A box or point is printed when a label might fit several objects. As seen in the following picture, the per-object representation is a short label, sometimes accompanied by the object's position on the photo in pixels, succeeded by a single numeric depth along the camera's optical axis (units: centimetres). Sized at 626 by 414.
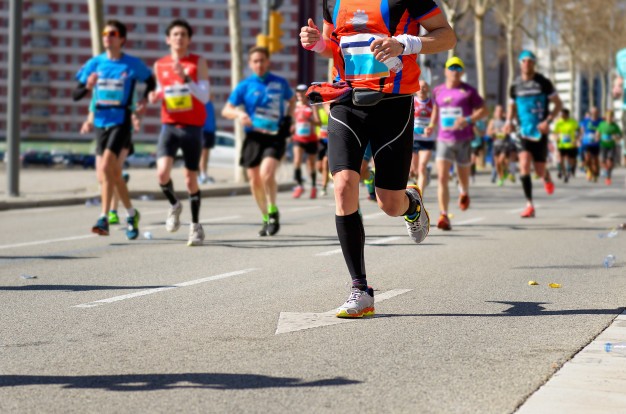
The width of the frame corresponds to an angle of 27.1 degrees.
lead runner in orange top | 712
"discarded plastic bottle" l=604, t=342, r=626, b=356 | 588
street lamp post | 1983
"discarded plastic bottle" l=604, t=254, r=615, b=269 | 1019
